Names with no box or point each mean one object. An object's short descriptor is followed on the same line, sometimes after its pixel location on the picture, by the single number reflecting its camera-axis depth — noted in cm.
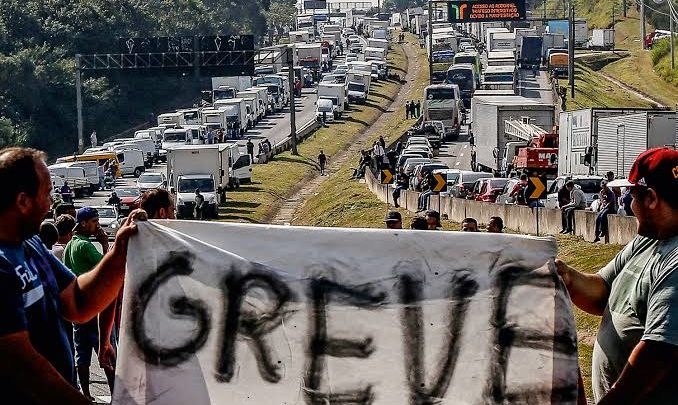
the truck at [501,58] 10644
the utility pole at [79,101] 8714
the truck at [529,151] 5391
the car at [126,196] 5512
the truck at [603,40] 13162
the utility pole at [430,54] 11014
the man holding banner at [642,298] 565
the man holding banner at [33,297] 551
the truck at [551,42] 12012
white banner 638
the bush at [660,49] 11012
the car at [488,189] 4412
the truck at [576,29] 12812
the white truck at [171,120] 9369
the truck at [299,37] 15800
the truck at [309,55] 13360
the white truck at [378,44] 14264
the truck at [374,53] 13675
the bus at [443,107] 8431
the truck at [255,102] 10138
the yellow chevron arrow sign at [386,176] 4489
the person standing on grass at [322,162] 7500
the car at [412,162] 5960
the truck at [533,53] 11794
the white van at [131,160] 7875
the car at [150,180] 5981
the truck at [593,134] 4312
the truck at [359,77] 11388
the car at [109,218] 4603
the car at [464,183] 4664
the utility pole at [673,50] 10266
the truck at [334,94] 10419
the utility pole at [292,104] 7661
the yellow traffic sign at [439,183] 4419
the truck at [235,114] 9350
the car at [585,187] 3900
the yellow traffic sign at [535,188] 3256
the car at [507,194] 4116
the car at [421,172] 5126
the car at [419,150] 6790
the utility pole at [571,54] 8394
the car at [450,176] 5016
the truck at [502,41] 12344
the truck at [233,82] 11084
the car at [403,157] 6374
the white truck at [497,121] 6210
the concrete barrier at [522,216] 2845
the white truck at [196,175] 5316
